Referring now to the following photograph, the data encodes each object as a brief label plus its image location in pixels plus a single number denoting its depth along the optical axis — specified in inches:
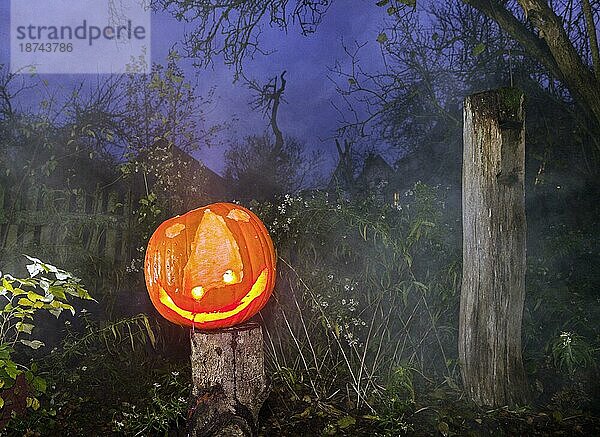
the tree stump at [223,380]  83.0
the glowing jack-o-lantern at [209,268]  82.1
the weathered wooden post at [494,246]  93.9
